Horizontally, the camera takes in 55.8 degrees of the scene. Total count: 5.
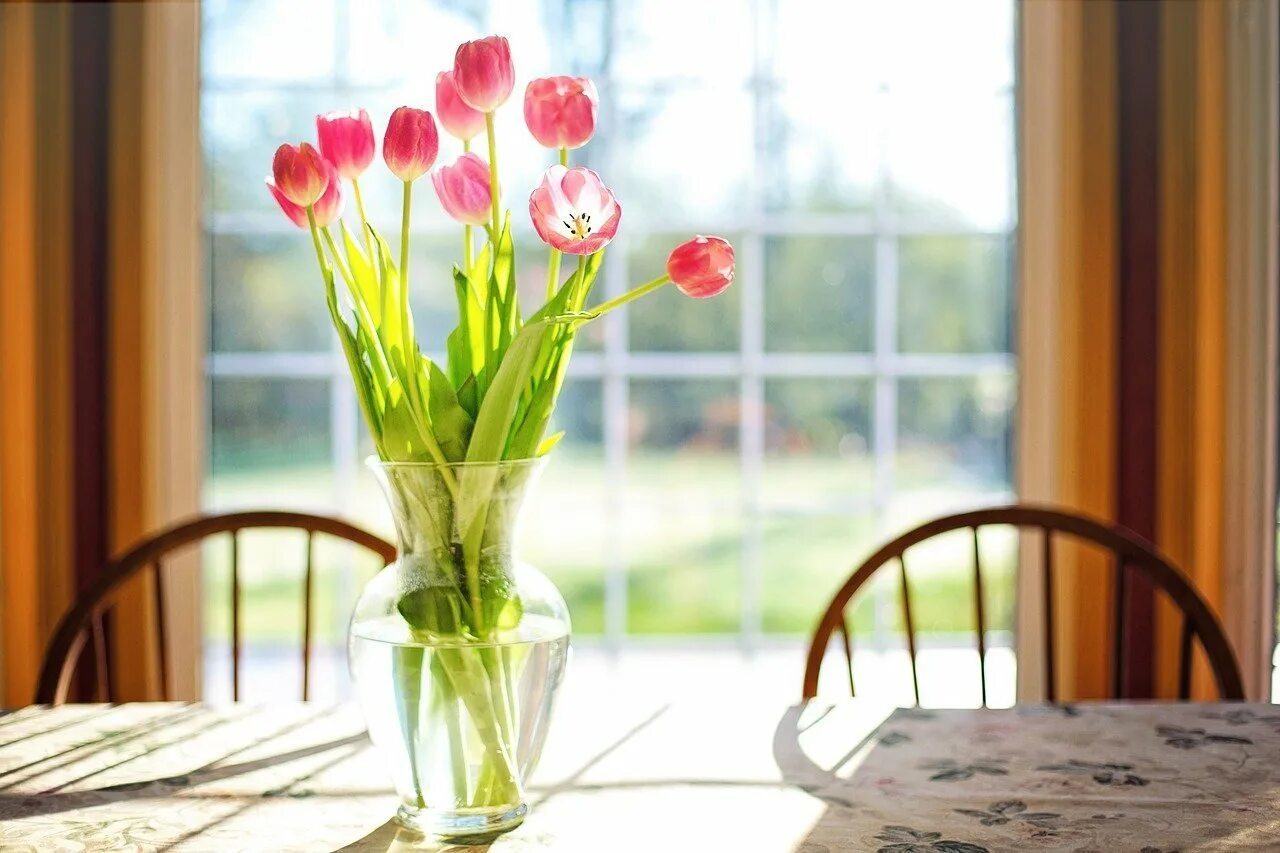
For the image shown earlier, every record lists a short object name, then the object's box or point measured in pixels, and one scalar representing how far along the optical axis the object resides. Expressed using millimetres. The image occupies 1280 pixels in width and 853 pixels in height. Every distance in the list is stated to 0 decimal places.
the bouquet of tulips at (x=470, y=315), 826
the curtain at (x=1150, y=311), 2240
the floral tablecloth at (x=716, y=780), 882
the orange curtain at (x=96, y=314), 2307
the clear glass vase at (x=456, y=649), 838
